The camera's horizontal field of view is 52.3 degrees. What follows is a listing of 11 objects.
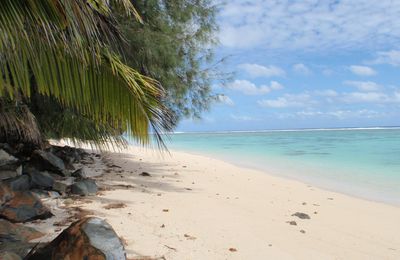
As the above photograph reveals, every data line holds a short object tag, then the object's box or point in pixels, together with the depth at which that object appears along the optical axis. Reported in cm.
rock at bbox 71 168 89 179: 801
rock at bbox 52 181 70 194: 647
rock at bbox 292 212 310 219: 611
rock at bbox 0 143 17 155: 823
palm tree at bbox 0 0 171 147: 239
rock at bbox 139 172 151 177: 995
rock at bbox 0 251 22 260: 297
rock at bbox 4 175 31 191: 565
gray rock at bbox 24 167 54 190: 641
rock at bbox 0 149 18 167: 707
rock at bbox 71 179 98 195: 660
